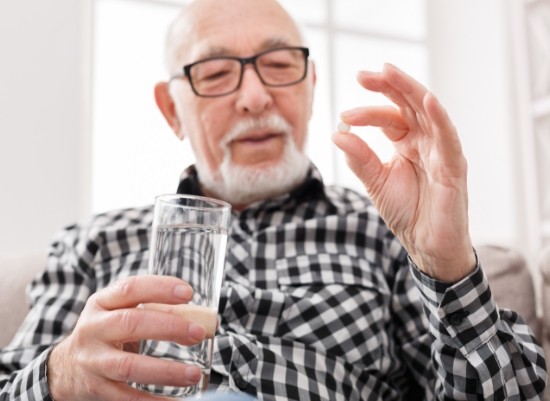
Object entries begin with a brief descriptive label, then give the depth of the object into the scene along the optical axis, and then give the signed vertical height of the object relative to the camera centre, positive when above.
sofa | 1.19 -0.10
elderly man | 0.79 -0.06
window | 2.56 +0.44
